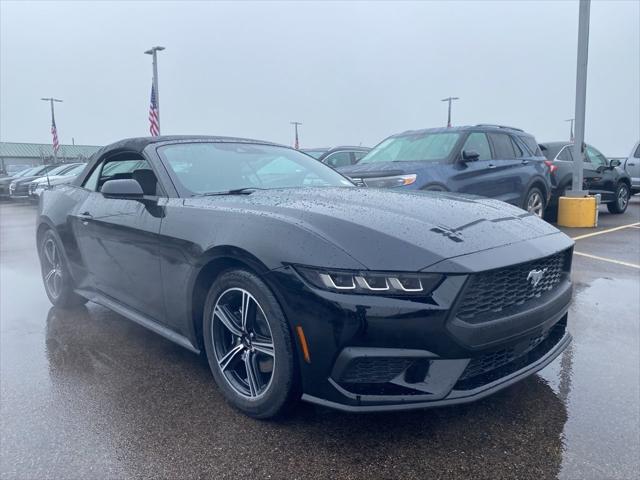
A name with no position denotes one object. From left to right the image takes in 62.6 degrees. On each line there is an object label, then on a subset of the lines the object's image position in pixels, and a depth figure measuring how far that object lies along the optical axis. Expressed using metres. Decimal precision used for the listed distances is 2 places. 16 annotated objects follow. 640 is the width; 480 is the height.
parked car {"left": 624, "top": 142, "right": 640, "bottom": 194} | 14.02
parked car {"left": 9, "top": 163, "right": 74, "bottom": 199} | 18.42
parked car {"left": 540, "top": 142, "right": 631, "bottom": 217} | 10.79
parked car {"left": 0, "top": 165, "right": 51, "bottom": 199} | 19.88
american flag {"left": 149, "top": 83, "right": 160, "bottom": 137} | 21.86
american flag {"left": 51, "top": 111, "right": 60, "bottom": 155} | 33.48
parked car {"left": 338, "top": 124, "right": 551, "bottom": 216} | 7.09
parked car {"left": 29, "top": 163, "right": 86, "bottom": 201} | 15.30
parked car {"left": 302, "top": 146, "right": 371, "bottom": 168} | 12.12
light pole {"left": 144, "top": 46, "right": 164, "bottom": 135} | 22.80
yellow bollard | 9.51
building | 53.49
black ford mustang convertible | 2.17
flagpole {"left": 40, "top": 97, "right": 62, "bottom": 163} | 37.00
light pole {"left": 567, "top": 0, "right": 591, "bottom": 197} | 9.56
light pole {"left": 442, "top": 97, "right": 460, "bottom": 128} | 45.66
